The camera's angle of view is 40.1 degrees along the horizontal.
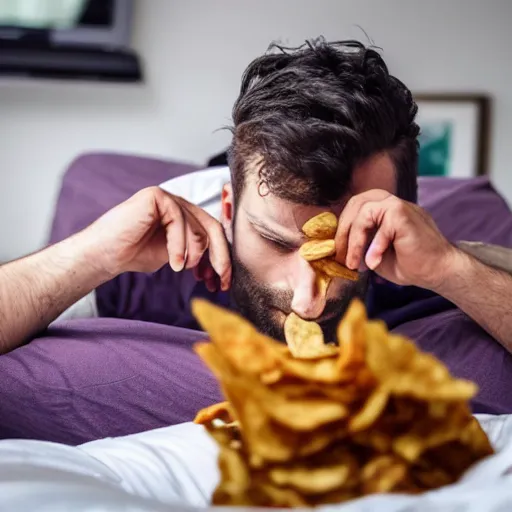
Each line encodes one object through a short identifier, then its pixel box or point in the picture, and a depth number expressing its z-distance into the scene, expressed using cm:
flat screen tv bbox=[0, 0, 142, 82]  116
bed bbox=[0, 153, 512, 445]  55
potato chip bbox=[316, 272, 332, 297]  55
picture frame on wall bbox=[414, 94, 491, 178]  117
